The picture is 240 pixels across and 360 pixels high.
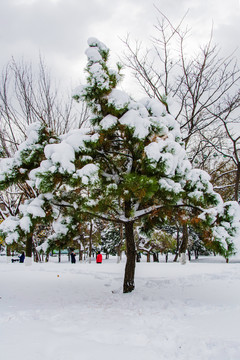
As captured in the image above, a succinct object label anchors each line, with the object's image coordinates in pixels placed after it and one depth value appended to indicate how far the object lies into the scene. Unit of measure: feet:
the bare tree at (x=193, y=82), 32.50
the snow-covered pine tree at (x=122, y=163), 17.19
